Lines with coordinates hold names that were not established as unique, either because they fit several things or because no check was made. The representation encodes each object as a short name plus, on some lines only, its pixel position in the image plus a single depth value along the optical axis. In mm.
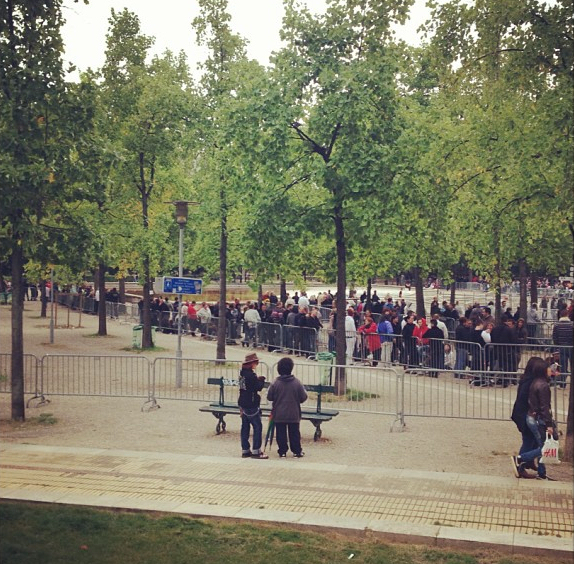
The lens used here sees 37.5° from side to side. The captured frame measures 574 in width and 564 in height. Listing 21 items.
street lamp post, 21062
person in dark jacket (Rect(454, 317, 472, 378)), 22062
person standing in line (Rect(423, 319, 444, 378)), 22844
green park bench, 14531
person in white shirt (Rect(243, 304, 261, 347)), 30469
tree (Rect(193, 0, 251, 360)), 24328
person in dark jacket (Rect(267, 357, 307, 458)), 13078
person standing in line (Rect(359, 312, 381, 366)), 24406
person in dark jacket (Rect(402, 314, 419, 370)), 23391
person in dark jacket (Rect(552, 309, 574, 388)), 21234
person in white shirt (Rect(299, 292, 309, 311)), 37312
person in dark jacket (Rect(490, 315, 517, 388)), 21578
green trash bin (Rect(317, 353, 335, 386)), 20047
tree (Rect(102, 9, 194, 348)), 27000
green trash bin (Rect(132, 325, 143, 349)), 29803
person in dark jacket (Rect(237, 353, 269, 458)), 13203
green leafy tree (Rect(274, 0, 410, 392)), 18469
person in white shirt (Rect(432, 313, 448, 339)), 23897
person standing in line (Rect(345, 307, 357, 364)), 25266
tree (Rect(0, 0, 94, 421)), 14914
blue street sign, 20141
